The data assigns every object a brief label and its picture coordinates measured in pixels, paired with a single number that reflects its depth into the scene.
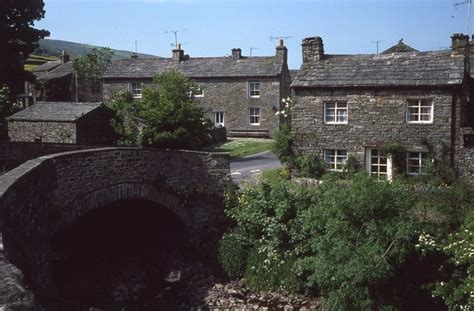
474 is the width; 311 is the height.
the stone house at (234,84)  43.03
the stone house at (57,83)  47.38
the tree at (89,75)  50.06
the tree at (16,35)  32.91
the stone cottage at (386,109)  23.47
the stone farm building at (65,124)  31.08
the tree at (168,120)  29.94
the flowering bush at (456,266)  14.24
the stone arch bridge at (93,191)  10.16
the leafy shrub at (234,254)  18.77
